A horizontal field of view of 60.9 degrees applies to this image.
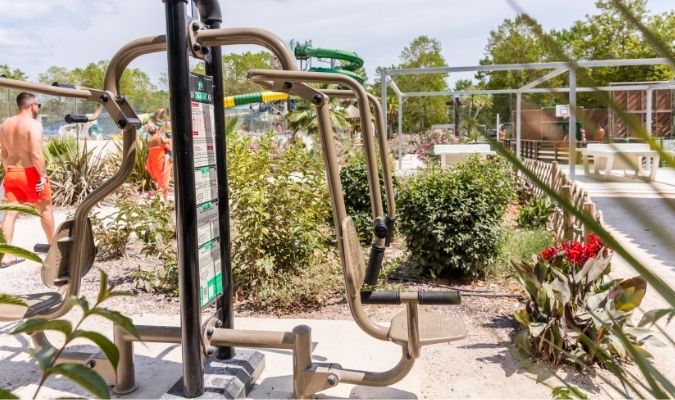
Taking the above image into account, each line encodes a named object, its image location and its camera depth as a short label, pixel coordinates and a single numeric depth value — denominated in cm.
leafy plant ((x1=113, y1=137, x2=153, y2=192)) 1041
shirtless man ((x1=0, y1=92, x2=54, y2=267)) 537
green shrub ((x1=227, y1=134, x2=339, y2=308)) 450
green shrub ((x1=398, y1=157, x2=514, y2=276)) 496
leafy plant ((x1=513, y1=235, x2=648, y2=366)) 321
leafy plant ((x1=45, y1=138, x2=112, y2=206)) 997
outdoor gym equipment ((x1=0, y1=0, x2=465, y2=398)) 233
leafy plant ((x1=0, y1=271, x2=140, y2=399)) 73
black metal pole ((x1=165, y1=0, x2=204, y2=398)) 232
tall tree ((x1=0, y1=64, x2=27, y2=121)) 1552
